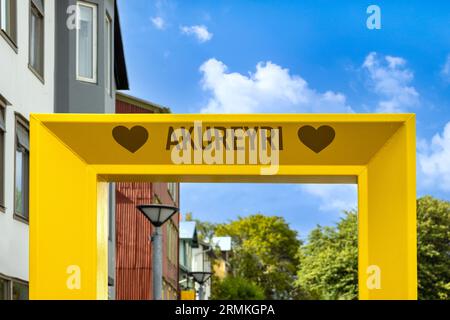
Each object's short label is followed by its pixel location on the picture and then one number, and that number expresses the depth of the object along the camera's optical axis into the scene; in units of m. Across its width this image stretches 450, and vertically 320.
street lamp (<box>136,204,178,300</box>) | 18.69
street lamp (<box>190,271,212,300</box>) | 33.82
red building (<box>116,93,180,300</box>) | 36.88
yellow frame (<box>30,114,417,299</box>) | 10.32
